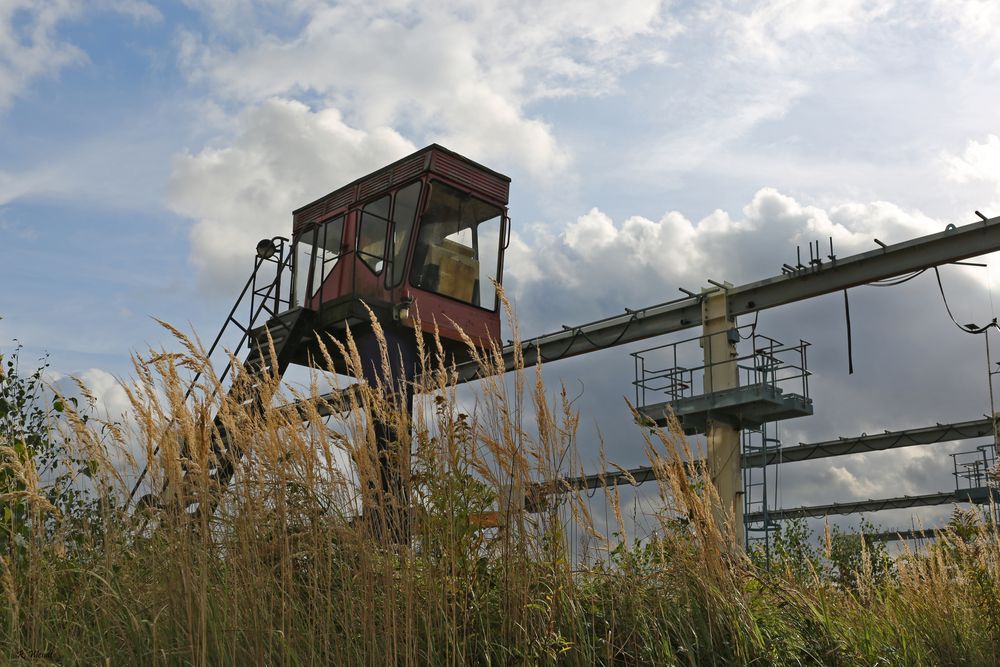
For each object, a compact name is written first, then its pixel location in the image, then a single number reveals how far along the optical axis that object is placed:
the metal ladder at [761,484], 14.89
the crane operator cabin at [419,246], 11.98
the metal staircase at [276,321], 12.24
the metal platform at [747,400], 15.48
